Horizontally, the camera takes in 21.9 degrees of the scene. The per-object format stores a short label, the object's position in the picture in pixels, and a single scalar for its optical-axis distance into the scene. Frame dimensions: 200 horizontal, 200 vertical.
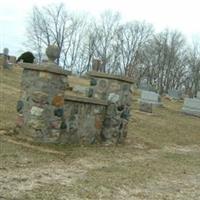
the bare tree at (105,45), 74.95
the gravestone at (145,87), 36.66
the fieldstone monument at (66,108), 10.89
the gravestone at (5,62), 30.50
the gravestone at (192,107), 26.42
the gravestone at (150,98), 26.78
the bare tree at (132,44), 72.56
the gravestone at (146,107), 22.62
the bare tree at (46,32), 74.75
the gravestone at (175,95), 41.62
